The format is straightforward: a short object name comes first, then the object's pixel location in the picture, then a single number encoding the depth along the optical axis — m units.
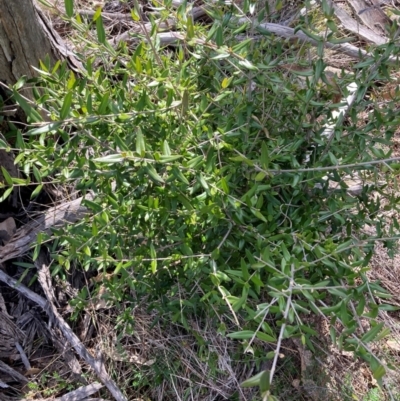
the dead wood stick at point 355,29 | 2.54
